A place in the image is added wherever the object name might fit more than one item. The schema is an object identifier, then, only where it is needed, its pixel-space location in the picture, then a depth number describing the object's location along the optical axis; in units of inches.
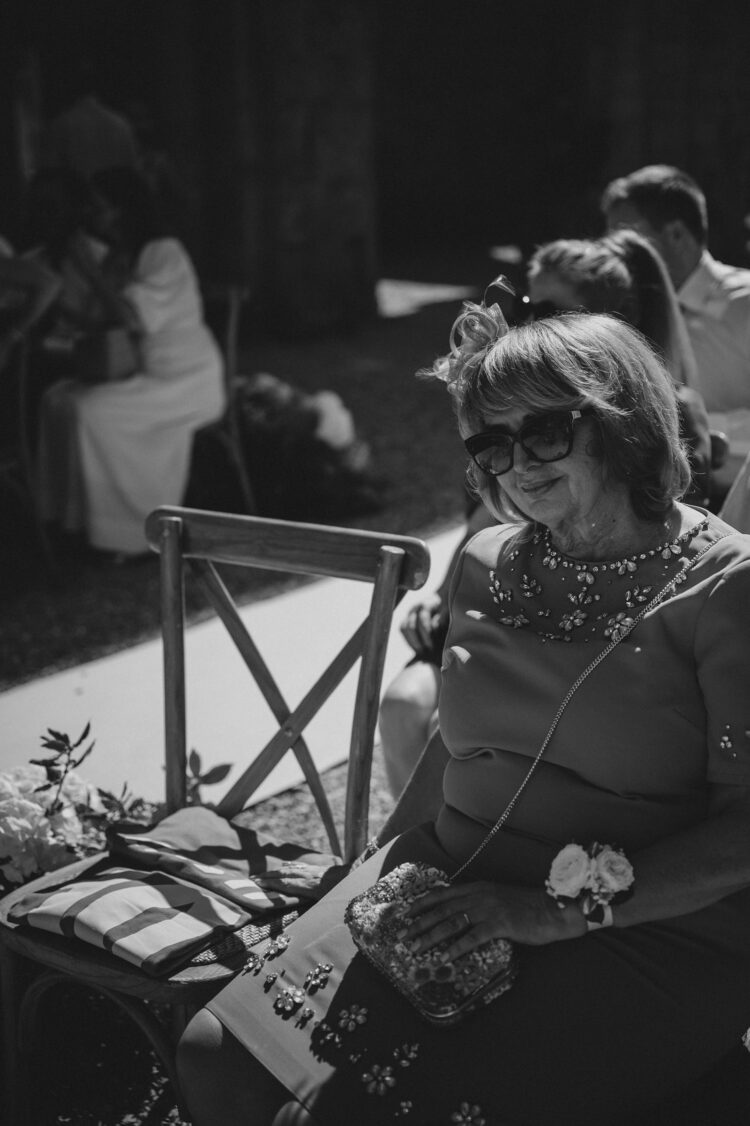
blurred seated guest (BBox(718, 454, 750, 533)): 99.3
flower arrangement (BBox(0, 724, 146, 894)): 93.9
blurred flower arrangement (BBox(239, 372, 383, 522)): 249.6
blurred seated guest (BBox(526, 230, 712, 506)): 109.3
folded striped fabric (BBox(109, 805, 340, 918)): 83.9
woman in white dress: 230.4
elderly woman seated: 64.5
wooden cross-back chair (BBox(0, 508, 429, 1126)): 81.4
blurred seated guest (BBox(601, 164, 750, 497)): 143.2
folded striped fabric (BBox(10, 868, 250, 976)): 77.8
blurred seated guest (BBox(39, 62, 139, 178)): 311.9
